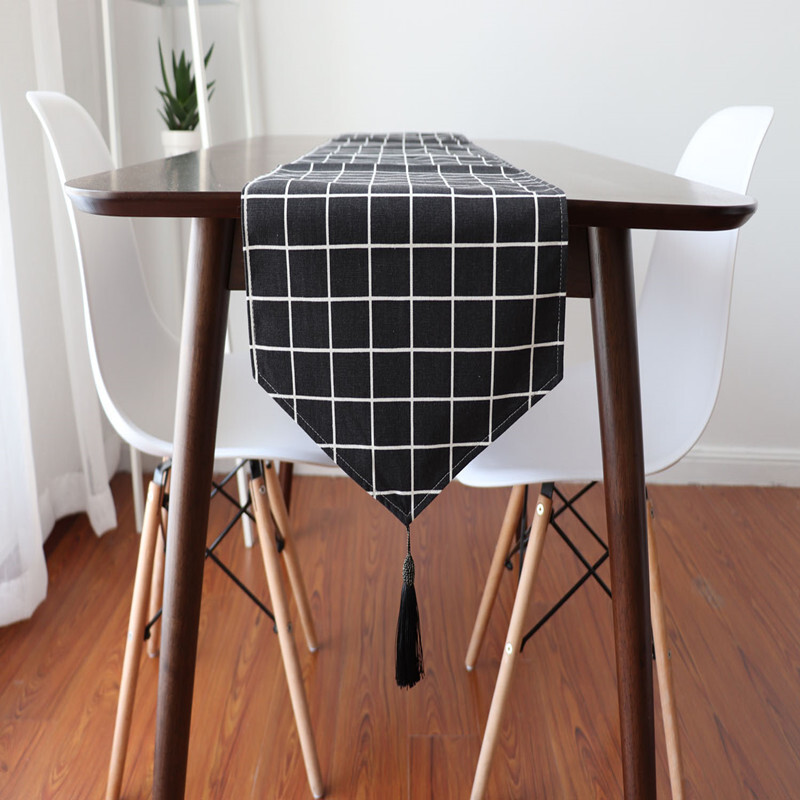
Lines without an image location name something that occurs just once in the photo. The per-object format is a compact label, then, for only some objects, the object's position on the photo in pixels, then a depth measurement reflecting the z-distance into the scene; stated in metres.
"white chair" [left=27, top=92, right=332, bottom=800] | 1.20
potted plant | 1.89
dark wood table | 0.86
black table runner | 0.86
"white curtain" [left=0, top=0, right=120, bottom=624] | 1.61
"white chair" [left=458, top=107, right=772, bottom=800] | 1.16
